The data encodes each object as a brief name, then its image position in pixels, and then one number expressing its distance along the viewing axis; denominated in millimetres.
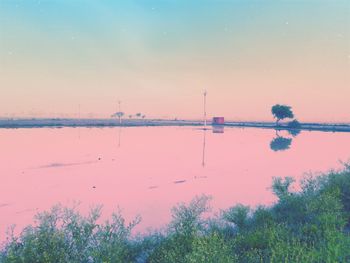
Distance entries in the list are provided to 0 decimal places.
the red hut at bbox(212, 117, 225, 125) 150000
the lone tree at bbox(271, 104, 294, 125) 125688
